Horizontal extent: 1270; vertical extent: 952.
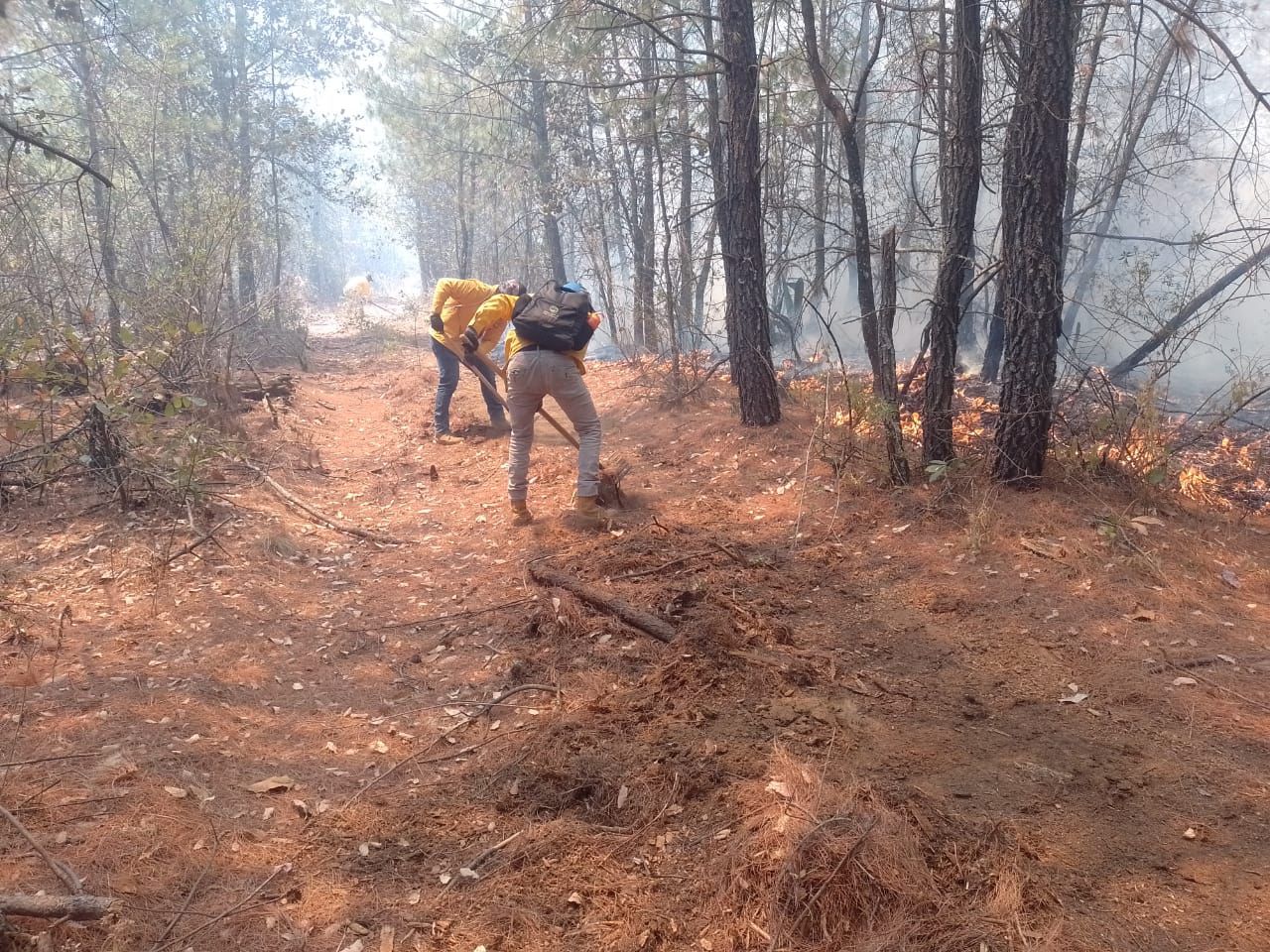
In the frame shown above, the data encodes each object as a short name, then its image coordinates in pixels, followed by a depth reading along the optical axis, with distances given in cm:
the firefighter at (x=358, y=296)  2512
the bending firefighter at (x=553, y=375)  540
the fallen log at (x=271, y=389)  959
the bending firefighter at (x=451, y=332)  812
